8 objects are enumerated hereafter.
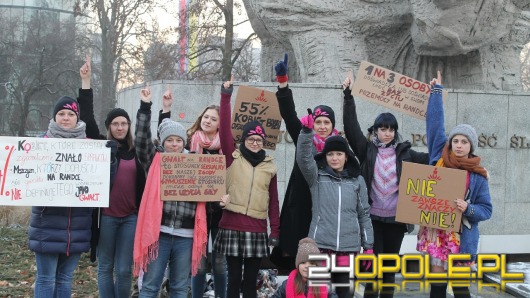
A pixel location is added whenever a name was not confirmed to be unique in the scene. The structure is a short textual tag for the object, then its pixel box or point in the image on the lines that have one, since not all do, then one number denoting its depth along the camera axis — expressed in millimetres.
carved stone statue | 8664
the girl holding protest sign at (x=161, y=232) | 5219
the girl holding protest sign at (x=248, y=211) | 5375
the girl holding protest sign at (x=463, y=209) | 5148
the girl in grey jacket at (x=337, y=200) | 5086
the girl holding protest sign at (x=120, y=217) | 5453
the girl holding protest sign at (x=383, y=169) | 5496
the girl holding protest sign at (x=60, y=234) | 5121
